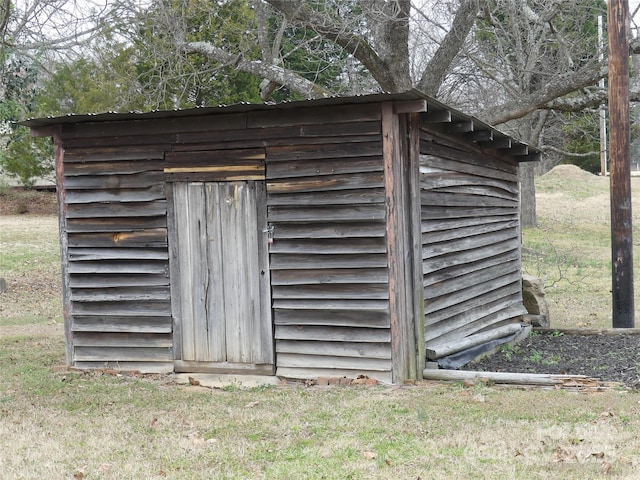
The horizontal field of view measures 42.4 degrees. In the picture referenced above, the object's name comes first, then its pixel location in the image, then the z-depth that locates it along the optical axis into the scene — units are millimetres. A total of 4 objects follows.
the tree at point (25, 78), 13461
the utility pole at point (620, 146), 10586
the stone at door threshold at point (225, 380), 8336
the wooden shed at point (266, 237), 8234
